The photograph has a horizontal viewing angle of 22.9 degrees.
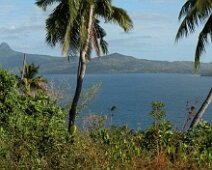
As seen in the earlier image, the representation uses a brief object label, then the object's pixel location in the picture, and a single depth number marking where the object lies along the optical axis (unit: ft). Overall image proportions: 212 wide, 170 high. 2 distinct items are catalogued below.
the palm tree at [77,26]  84.02
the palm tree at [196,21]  77.05
